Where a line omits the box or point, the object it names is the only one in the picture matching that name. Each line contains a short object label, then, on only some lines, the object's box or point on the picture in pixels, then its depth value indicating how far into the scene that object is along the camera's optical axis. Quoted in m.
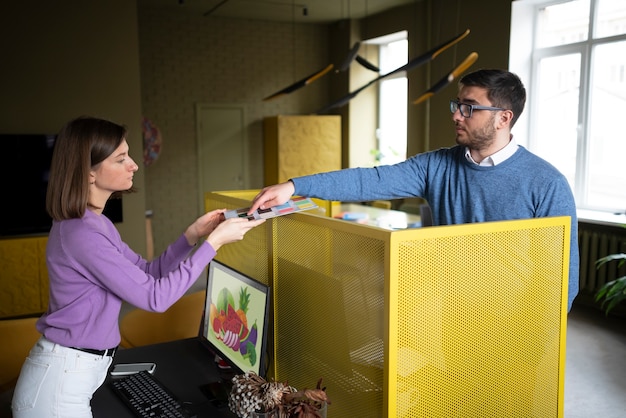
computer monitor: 1.70
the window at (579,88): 5.21
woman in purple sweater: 1.47
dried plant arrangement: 1.31
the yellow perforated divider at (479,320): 1.30
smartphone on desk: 1.99
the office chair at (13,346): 2.58
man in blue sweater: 1.70
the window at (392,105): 7.88
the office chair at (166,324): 2.99
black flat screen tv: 4.91
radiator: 4.81
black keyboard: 1.68
